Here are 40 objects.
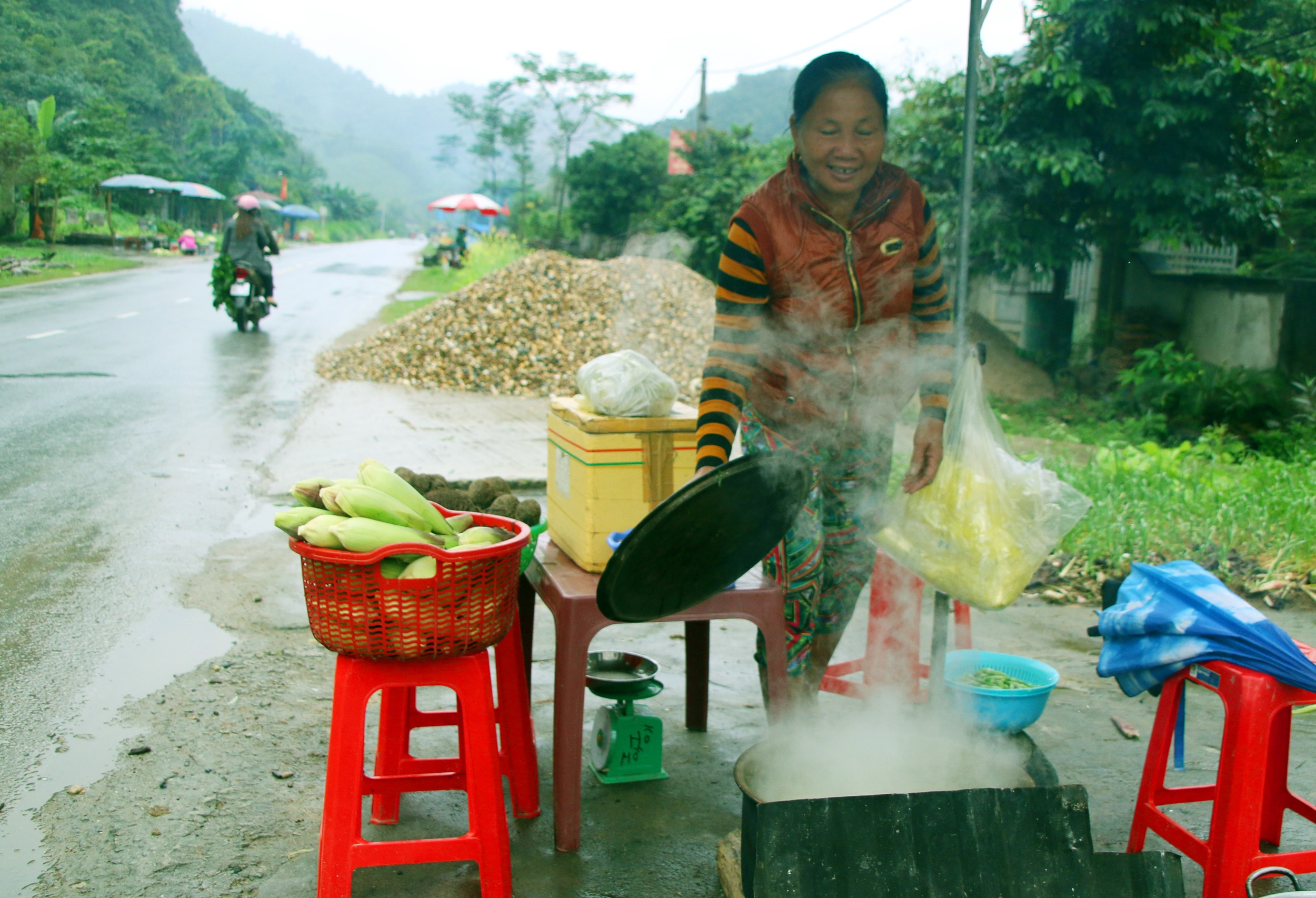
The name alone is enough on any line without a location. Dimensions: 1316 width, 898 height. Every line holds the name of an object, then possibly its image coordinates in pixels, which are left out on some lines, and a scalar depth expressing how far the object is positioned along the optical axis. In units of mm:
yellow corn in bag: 2221
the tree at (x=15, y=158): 15352
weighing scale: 2541
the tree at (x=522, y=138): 41344
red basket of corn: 1733
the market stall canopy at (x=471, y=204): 29766
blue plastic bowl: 2326
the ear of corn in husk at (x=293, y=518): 1822
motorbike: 12875
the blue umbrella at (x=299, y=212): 45141
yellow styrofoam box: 2314
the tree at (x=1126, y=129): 7645
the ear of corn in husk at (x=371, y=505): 1841
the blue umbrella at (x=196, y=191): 28938
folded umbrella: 1846
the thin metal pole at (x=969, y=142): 2436
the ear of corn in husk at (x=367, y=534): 1721
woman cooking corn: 2176
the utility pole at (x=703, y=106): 18281
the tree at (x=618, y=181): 18578
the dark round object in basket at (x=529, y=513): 2338
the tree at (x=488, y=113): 43438
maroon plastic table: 2131
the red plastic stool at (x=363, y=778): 1828
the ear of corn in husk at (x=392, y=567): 1730
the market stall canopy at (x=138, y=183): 24977
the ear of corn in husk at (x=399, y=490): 1958
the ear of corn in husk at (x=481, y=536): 1917
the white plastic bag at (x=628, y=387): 2354
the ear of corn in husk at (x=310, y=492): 1985
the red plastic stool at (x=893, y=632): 2750
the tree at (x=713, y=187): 14633
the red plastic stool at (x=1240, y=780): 1836
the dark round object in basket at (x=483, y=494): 2416
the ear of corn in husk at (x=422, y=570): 1731
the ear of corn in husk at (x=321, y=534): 1737
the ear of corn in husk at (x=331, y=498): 1879
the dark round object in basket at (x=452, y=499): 2367
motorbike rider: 12664
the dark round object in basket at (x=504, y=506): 2324
